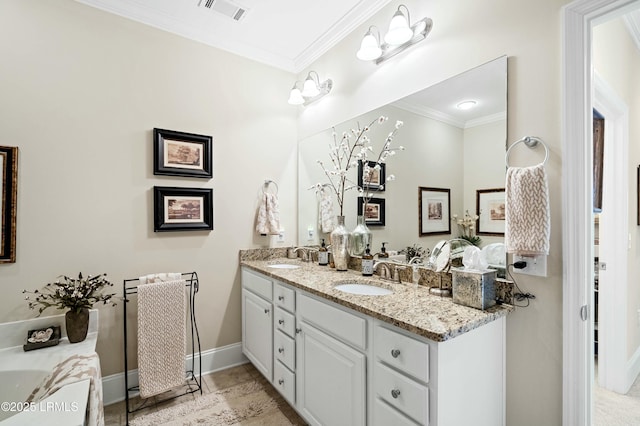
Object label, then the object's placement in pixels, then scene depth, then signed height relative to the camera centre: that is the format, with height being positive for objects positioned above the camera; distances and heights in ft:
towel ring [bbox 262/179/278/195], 9.53 +0.86
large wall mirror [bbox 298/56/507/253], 5.15 +1.11
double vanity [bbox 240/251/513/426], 3.76 -2.09
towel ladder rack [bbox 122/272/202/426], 7.05 -3.31
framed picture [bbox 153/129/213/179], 7.74 +1.55
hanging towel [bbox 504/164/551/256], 4.21 +0.00
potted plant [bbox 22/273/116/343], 6.25 -1.81
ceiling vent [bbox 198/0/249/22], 7.26 +4.97
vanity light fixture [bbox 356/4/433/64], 6.01 +3.60
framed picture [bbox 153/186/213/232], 7.75 +0.09
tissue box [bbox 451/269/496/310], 4.46 -1.13
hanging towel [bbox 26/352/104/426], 4.78 -2.76
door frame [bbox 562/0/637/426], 4.13 +0.04
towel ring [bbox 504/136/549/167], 4.43 +1.06
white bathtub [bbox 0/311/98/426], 3.98 -2.70
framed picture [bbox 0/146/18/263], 6.13 +0.22
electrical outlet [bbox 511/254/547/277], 4.43 -0.76
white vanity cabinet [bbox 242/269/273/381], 7.32 -2.80
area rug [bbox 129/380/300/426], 6.48 -4.41
